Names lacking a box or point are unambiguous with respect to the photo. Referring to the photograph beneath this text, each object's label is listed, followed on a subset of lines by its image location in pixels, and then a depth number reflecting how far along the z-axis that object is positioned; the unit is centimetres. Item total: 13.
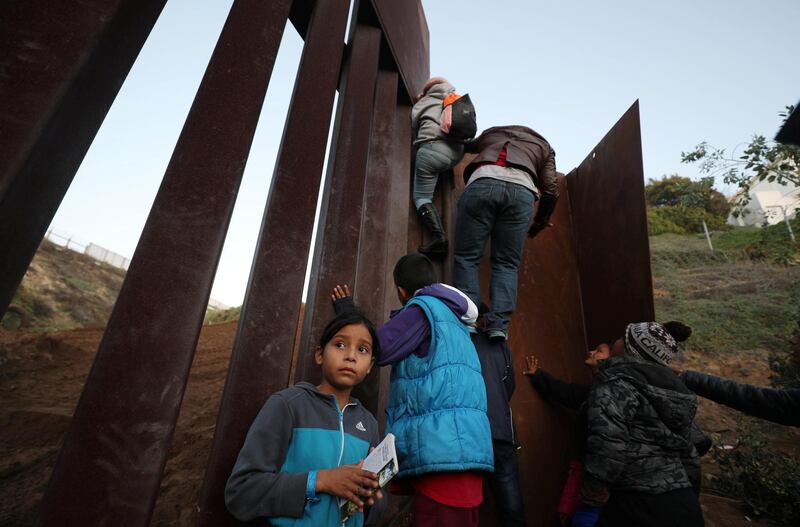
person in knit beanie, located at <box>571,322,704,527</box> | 178
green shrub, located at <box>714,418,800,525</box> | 320
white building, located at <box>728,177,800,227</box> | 2799
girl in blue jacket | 115
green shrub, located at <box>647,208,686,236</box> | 2003
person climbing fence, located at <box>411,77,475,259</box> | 296
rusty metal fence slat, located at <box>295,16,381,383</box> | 195
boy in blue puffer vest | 149
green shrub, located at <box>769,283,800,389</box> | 490
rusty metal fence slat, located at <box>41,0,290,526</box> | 104
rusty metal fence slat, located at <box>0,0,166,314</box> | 99
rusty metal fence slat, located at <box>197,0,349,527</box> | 136
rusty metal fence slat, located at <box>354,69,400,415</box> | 226
